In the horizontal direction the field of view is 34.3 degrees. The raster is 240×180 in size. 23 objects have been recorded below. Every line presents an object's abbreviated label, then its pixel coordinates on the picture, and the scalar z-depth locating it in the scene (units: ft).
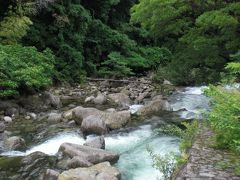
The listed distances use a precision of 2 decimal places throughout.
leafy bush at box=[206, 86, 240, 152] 16.61
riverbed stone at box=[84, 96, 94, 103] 58.48
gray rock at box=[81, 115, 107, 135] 38.06
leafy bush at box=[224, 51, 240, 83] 17.02
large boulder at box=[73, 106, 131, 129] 40.70
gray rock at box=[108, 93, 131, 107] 56.70
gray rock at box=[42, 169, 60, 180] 25.52
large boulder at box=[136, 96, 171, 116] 47.51
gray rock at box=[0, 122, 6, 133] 40.41
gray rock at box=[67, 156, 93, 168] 27.66
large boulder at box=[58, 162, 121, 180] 24.08
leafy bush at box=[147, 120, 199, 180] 19.57
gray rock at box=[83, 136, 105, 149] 32.78
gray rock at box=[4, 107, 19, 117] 47.39
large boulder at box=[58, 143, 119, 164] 28.99
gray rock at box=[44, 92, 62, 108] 54.31
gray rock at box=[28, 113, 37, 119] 46.88
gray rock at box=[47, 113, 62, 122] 44.60
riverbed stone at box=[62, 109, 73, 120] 44.62
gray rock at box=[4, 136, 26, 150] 33.99
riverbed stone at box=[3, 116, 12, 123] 44.49
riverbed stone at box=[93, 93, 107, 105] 56.80
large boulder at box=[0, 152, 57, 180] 27.89
